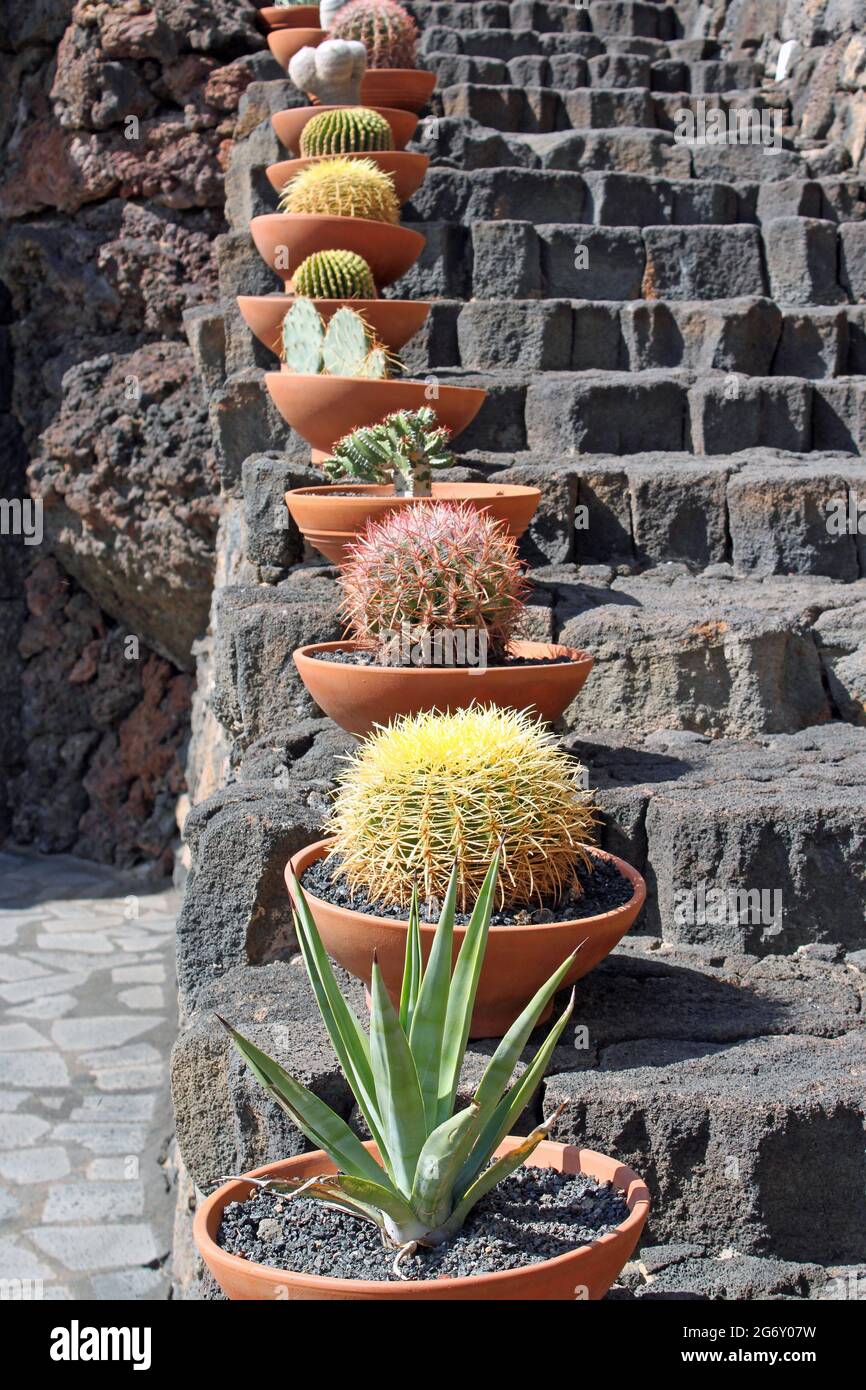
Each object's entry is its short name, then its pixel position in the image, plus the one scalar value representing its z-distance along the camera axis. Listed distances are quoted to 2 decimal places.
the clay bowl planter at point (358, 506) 3.91
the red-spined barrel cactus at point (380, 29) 6.71
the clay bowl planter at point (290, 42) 6.87
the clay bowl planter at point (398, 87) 6.70
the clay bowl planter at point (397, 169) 5.95
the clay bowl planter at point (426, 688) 3.07
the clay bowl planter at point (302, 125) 6.23
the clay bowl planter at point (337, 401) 4.57
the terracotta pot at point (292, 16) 7.18
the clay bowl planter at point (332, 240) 5.33
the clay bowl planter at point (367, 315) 5.08
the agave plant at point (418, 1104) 1.78
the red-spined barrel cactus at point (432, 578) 3.10
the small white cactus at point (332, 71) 6.27
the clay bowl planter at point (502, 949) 2.33
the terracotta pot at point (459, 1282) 1.69
